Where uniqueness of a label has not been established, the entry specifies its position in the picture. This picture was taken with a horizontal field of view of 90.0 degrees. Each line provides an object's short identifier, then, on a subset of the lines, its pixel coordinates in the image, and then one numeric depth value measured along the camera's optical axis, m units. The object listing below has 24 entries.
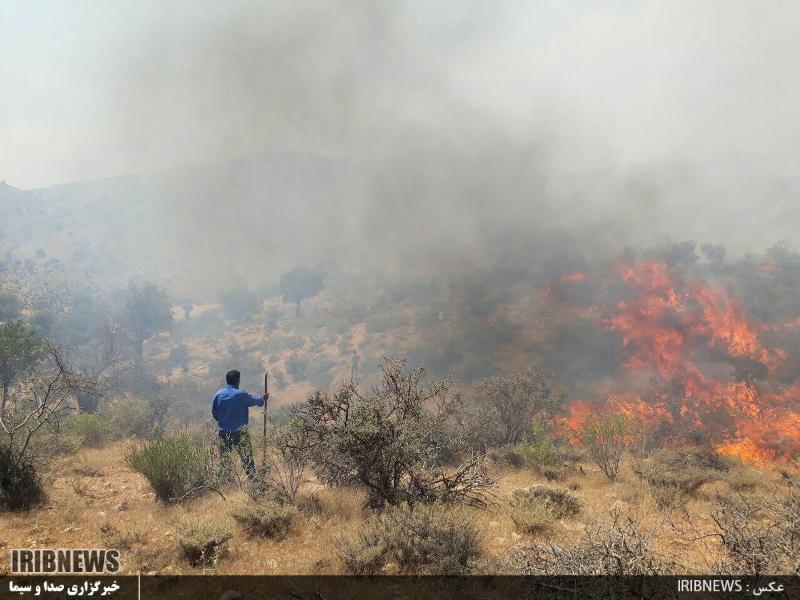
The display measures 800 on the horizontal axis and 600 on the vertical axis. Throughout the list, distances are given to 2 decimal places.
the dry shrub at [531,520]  6.36
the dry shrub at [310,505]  7.01
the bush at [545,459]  11.12
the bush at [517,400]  16.70
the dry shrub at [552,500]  7.31
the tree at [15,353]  19.22
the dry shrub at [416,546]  4.95
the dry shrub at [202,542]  5.20
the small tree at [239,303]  61.06
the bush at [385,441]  6.71
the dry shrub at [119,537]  5.63
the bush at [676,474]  8.11
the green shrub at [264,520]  6.15
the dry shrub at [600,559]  3.73
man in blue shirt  8.56
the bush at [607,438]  11.34
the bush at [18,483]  6.59
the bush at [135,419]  16.20
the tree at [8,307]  38.97
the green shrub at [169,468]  7.58
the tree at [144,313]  46.09
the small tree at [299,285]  64.38
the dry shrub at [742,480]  9.59
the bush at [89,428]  13.07
